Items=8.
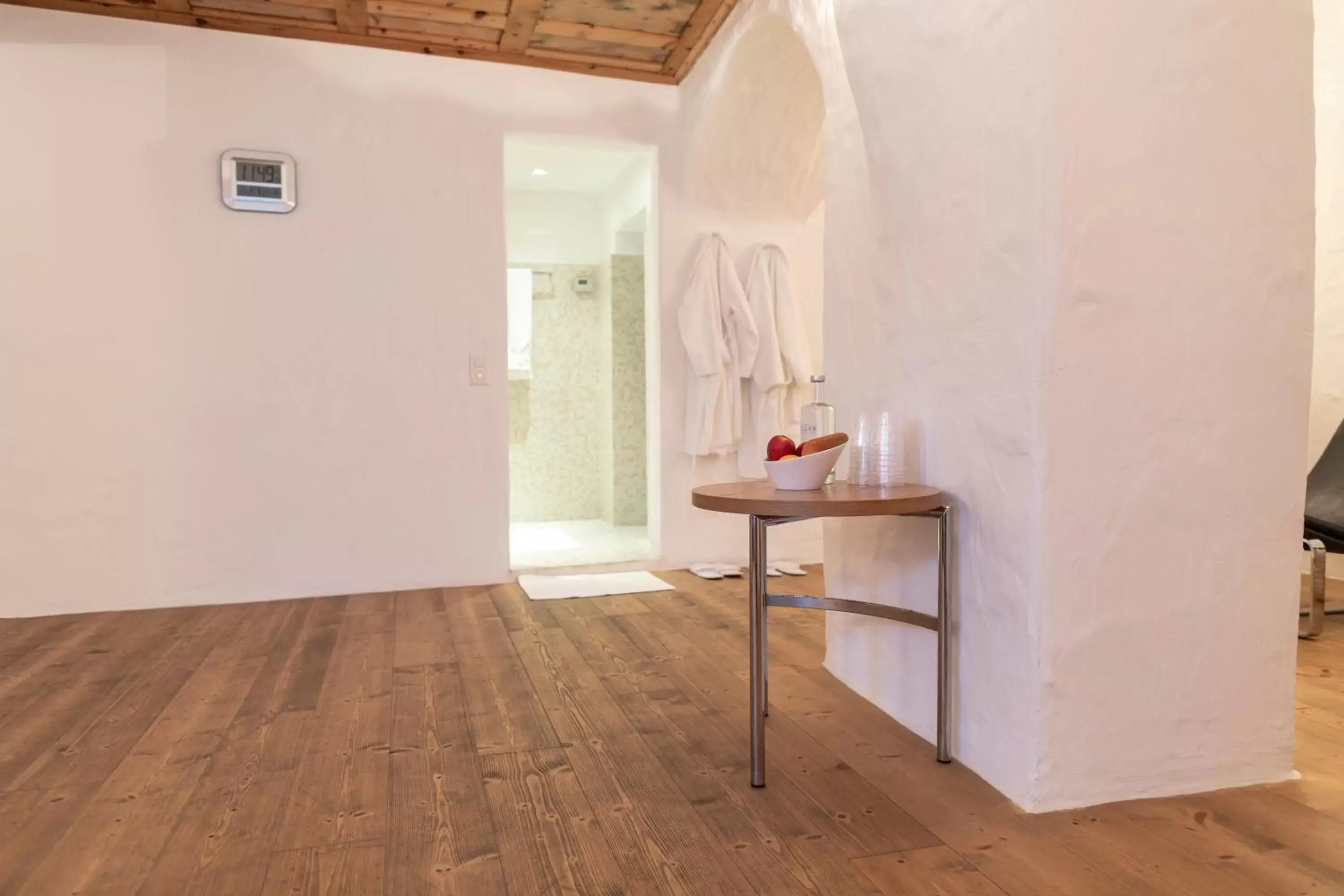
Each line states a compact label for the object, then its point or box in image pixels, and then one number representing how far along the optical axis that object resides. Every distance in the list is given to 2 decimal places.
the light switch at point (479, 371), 3.83
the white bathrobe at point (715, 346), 4.02
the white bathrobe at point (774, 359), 4.05
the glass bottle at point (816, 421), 2.12
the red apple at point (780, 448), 1.91
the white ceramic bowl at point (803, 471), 1.85
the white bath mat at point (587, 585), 3.63
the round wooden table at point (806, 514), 1.67
